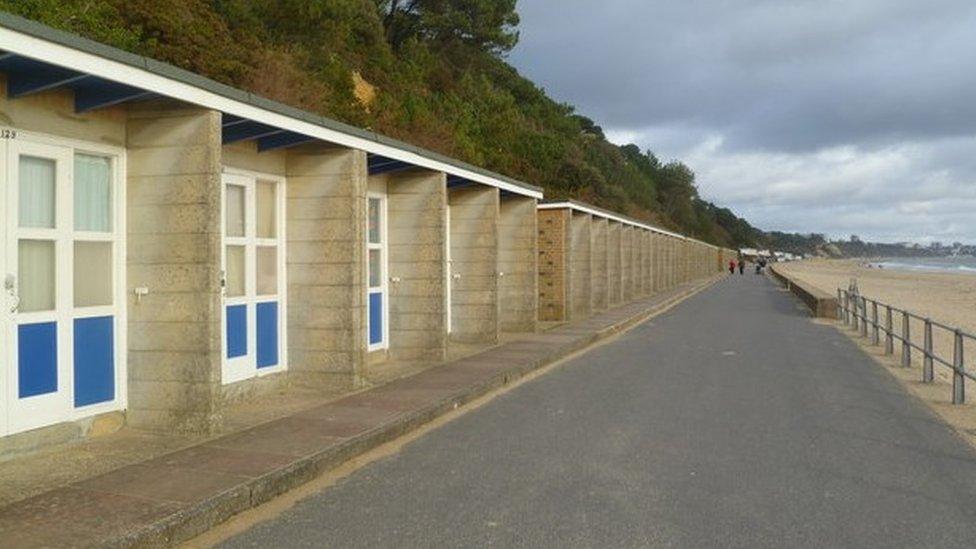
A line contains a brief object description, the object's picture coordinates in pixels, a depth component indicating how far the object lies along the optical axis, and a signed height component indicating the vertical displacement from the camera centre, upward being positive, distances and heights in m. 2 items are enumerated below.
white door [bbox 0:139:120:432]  7.07 -0.13
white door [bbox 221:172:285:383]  9.92 -0.09
